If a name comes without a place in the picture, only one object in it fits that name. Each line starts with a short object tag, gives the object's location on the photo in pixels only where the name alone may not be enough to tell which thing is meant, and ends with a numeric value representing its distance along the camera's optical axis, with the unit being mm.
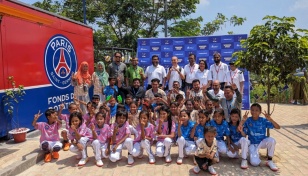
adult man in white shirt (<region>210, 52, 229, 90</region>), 7340
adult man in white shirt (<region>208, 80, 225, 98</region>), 5645
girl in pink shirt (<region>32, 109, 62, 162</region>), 4719
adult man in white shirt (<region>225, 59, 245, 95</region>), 7406
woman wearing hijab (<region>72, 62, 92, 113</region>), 6684
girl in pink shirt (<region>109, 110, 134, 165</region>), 4547
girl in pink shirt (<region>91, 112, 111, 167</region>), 4520
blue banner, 9289
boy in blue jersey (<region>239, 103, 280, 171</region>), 4270
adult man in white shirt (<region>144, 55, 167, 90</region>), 7388
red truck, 5281
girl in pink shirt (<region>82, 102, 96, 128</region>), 5346
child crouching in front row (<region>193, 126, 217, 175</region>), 3977
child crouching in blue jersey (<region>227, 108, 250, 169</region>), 4496
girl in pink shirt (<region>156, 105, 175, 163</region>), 4570
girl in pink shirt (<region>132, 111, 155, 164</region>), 4590
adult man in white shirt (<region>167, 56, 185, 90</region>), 7363
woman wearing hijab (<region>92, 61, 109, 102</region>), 6906
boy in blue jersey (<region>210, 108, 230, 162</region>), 4547
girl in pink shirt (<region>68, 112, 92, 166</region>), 4562
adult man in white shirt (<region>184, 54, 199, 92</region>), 7387
